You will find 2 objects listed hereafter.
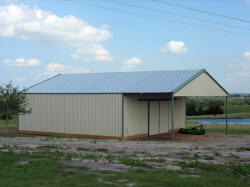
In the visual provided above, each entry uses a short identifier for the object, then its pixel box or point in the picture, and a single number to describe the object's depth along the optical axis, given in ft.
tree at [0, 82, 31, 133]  77.97
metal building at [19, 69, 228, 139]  72.95
